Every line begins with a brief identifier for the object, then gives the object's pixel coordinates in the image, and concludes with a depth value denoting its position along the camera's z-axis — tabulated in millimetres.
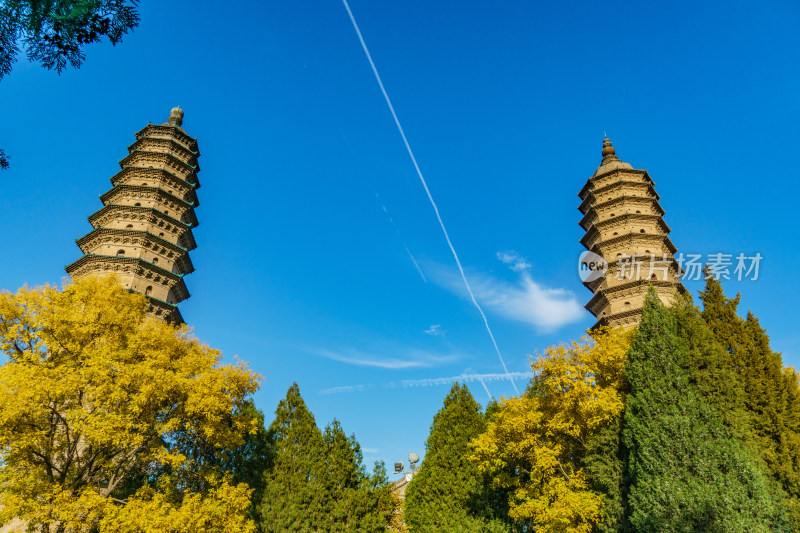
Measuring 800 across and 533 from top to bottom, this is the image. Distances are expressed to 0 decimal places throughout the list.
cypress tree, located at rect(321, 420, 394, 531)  17891
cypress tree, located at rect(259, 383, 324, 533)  17469
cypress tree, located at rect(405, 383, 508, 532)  19062
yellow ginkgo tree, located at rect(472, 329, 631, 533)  14883
